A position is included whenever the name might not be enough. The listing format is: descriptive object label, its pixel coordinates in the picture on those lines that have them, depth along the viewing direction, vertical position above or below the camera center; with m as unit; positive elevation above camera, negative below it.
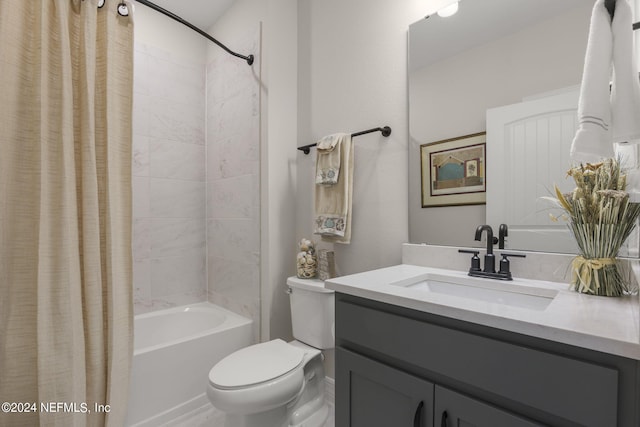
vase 0.87 -0.19
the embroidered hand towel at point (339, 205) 1.62 +0.05
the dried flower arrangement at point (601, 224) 0.87 -0.03
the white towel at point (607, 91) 0.79 +0.32
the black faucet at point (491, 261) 1.12 -0.18
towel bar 1.54 +0.42
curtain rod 1.54 +1.06
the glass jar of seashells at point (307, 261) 1.74 -0.27
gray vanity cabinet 0.59 -0.39
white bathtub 1.56 -0.85
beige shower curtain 1.15 -0.02
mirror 1.09 +0.57
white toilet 1.25 -0.70
